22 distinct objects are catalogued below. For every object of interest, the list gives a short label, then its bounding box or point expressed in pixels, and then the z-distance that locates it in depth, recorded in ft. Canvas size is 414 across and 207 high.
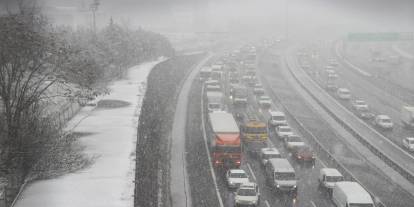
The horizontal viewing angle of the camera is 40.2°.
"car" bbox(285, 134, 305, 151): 145.34
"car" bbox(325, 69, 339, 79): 276.00
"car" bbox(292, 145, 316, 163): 138.00
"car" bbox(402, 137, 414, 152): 154.51
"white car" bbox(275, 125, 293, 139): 160.04
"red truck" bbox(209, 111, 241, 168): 128.57
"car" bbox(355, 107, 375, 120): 195.00
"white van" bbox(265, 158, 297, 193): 115.34
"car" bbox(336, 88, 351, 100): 229.45
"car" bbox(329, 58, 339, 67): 337.52
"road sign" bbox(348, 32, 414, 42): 344.69
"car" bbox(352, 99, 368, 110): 204.16
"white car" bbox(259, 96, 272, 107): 208.64
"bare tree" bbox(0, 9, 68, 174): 86.74
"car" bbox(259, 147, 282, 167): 133.18
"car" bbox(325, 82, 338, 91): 246.68
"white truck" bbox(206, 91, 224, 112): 190.62
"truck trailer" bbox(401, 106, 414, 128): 181.78
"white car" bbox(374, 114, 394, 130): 180.34
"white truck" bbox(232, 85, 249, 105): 208.65
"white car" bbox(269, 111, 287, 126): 175.15
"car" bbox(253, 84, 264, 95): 233.96
